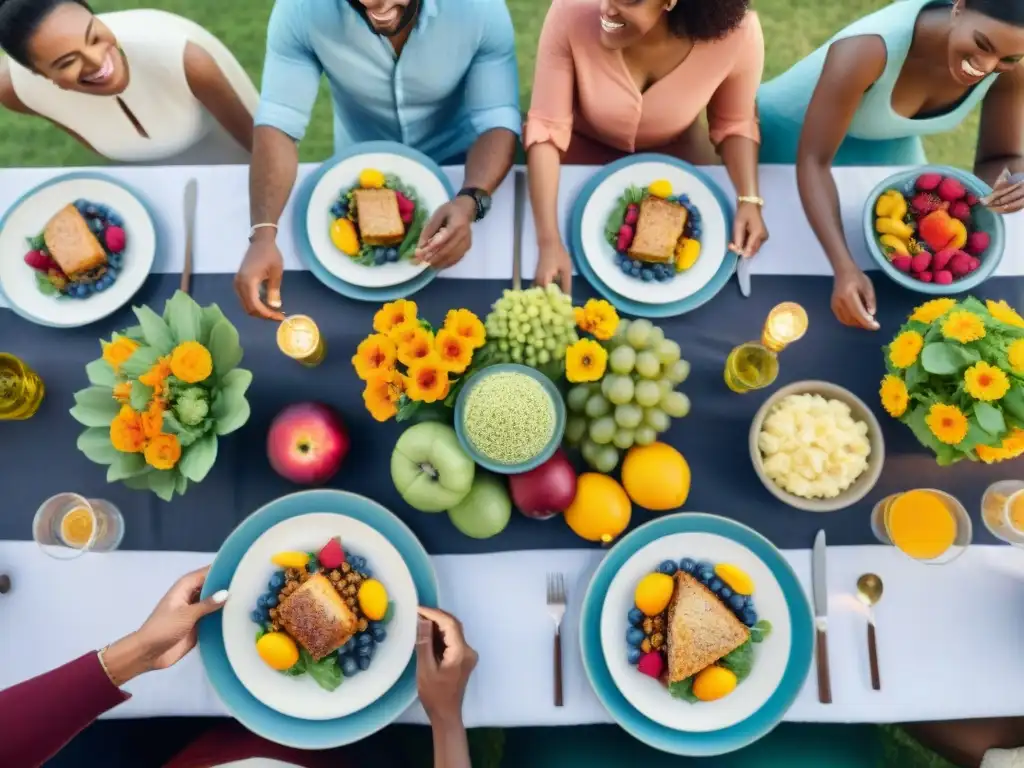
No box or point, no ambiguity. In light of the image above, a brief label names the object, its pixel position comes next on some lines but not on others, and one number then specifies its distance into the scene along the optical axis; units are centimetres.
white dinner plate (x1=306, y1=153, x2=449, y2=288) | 103
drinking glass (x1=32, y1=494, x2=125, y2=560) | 93
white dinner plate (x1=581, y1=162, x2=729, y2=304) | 104
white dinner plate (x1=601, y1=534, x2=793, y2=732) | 90
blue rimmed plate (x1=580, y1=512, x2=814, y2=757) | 90
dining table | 95
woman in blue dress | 99
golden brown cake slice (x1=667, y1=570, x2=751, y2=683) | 87
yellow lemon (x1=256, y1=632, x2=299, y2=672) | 87
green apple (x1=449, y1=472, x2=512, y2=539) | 90
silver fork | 94
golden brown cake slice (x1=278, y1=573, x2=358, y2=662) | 87
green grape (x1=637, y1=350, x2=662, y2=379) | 85
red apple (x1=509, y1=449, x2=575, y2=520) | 89
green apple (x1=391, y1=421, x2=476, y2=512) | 85
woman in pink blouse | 103
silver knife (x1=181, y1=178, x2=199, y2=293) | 106
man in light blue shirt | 103
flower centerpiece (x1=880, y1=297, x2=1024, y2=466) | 81
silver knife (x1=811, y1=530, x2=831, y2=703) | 93
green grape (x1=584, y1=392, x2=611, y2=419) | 89
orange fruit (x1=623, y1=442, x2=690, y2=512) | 91
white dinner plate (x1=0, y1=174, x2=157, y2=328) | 102
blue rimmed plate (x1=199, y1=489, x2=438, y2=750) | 90
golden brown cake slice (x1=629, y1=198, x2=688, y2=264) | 102
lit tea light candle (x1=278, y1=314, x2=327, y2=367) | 96
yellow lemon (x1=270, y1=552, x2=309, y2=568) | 91
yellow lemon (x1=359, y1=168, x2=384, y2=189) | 104
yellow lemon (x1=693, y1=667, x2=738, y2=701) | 87
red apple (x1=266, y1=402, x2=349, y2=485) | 92
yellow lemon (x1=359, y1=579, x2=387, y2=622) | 90
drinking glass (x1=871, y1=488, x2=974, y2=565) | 92
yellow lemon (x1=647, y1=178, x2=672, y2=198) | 104
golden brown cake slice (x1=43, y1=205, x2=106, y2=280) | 101
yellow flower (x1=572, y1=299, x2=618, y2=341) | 87
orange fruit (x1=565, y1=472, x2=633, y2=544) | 91
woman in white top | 104
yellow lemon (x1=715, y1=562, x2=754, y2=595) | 91
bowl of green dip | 82
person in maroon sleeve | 87
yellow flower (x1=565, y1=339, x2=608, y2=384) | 84
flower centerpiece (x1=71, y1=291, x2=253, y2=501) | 84
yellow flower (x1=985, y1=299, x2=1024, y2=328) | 85
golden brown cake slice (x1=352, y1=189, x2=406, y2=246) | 101
